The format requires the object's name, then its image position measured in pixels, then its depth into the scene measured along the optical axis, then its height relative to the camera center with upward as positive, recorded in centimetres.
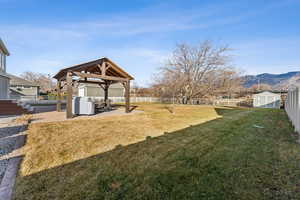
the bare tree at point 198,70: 2097 +450
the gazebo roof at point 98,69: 750 +179
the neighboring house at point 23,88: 2012 +136
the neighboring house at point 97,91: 2567 +130
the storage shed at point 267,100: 2094 -18
